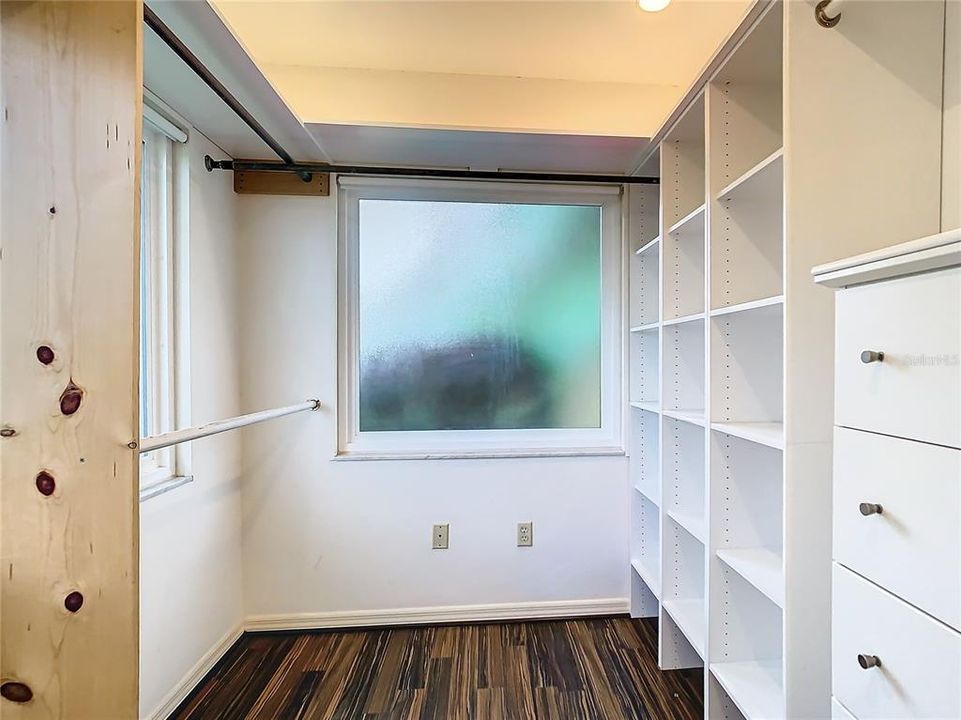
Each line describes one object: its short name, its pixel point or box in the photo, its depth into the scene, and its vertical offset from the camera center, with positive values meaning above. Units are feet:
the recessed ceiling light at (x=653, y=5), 5.01 +3.96
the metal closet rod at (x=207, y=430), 3.20 -0.65
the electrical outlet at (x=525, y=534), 6.97 -2.75
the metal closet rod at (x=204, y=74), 3.58 +2.69
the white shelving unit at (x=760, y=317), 3.48 +0.41
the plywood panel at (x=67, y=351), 2.71 +0.03
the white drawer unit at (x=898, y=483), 2.18 -0.68
